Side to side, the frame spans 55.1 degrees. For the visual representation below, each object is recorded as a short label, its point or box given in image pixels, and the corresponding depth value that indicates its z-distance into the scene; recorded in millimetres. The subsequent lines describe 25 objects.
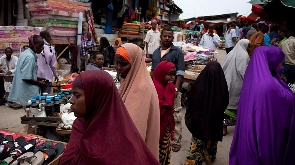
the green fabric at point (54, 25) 9009
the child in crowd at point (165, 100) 3239
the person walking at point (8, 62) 7074
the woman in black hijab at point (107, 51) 8008
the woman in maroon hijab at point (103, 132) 1727
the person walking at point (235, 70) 5125
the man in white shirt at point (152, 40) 8758
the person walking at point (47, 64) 5460
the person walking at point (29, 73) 4715
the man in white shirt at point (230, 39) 12069
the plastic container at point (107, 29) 12555
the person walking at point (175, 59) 4621
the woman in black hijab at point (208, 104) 3658
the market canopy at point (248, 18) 23622
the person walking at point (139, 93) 2365
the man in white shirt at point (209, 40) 9852
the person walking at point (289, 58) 5418
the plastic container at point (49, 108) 3617
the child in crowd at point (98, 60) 5246
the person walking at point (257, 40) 5179
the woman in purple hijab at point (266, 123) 2273
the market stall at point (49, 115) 3346
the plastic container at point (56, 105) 3668
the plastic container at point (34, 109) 3623
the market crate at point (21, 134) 3030
